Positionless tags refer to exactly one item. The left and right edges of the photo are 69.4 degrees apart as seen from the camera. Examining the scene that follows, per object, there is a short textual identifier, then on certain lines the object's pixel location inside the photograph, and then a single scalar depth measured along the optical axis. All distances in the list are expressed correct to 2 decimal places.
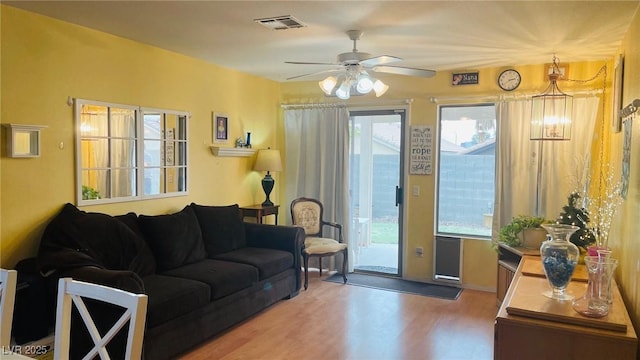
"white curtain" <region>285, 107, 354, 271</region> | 5.65
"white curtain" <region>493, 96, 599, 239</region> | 4.52
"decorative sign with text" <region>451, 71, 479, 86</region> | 5.02
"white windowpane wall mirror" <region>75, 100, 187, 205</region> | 3.71
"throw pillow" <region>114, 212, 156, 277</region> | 3.65
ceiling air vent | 3.29
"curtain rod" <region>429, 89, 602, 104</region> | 4.49
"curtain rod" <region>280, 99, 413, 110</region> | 5.38
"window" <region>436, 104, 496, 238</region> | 5.08
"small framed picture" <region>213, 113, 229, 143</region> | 5.02
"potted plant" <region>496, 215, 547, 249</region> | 4.18
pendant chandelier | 4.54
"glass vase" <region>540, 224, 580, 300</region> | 2.47
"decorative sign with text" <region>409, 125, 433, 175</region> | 5.27
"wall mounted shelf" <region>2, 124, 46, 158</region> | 3.13
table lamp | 5.49
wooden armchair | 5.45
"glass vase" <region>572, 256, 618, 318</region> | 2.30
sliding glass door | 5.54
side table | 5.30
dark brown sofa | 3.08
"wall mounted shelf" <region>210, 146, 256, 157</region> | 5.02
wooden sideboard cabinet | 2.11
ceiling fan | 3.47
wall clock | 4.84
